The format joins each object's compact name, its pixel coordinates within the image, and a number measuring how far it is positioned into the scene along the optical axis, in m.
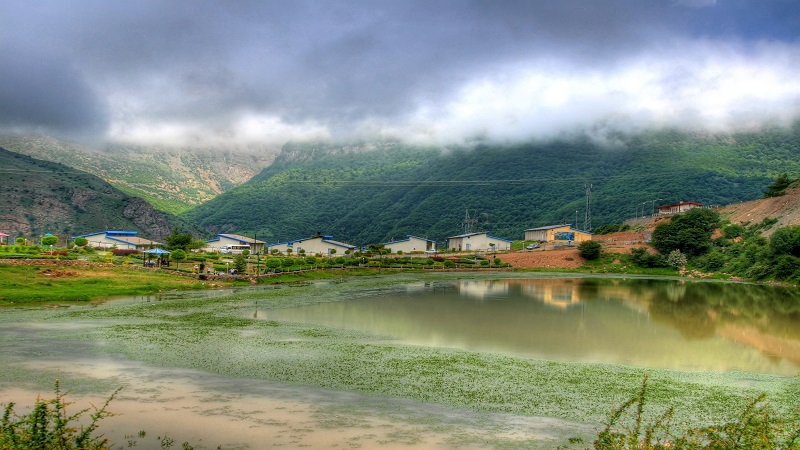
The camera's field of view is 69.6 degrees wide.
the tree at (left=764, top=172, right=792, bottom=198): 80.00
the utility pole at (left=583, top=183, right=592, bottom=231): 103.69
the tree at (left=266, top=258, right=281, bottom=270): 49.99
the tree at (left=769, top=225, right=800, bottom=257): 53.60
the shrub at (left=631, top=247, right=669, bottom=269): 72.12
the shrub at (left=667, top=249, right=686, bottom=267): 70.57
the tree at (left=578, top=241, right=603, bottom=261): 73.54
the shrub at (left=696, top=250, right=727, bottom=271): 65.62
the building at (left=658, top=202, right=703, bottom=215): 95.12
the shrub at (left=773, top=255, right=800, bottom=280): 52.38
